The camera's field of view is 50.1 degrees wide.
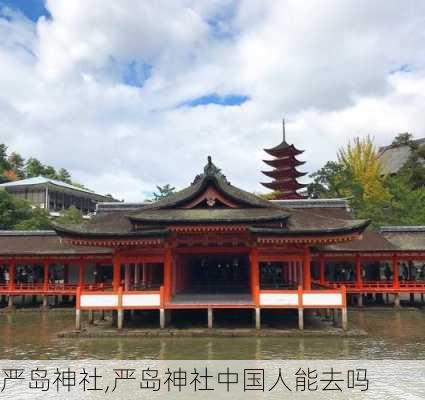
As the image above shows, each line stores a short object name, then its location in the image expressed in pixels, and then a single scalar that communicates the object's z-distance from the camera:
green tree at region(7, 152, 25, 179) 97.25
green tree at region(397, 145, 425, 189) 61.94
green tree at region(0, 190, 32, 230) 52.12
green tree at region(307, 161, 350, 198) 61.59
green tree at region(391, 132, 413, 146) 85.00
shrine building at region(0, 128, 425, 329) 22.84
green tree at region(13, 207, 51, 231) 51.31
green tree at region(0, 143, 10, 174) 85.28
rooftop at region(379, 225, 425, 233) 36.06
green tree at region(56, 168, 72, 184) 104.62
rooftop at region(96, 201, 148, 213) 37.78
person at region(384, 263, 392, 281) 38.92
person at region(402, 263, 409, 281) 41.52
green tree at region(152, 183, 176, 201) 95.32
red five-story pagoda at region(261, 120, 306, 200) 68.56
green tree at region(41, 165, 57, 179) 99.94
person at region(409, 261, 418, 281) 36.32
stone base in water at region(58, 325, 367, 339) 22.28
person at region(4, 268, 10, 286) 40.70
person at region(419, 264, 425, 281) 39.77
